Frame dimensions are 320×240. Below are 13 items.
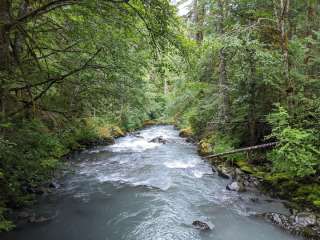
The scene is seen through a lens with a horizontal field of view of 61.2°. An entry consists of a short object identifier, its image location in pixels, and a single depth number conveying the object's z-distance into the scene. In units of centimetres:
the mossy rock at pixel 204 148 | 1166
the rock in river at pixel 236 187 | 759
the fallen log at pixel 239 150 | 777
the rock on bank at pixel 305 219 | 544
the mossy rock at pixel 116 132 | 1831
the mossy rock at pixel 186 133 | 1807
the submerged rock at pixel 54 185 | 795
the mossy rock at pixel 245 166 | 862
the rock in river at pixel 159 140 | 1617
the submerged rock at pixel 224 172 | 884
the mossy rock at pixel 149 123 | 2847
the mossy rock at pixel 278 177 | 740
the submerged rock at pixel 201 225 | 557
